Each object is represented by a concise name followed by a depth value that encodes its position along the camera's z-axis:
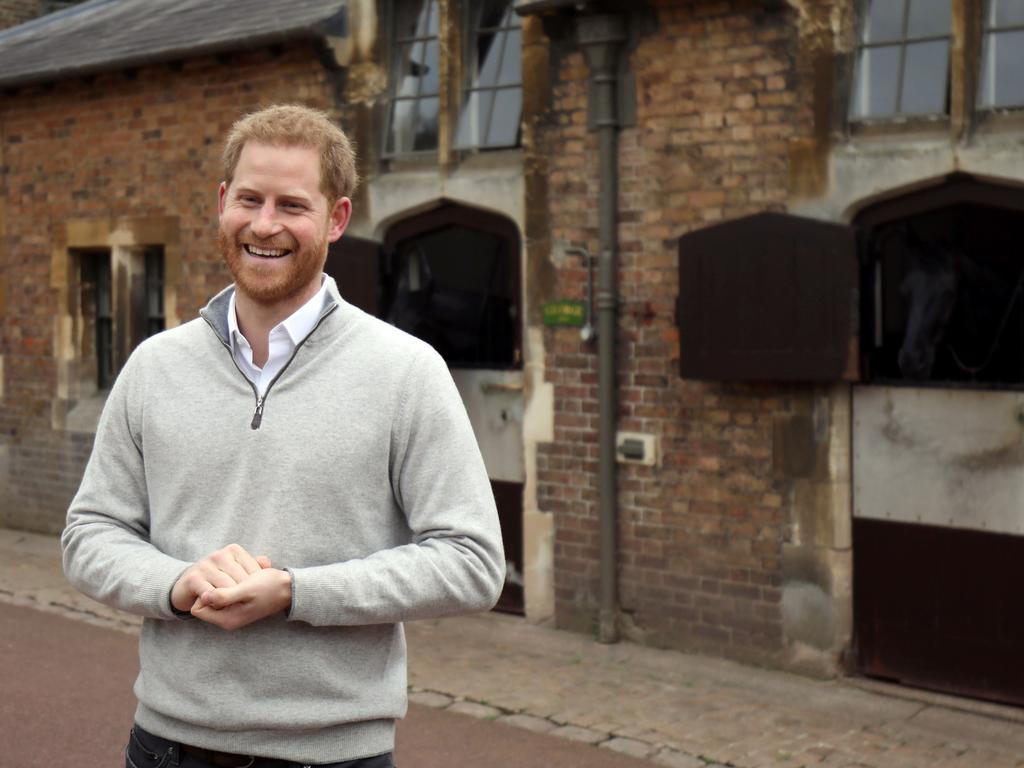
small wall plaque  8.68
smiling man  2.37
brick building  7.35
